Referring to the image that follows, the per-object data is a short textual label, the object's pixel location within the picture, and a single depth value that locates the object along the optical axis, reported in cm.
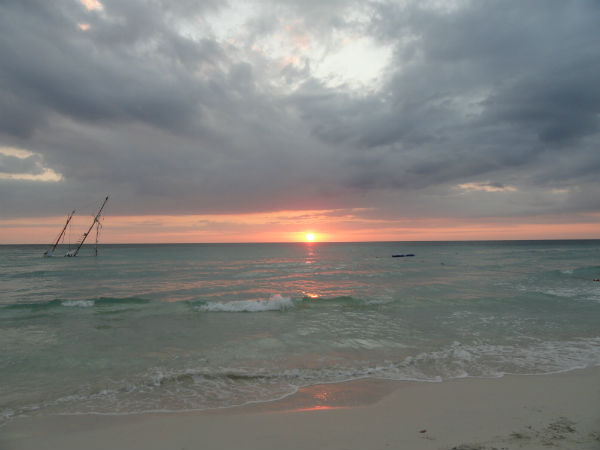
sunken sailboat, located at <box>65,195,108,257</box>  9419
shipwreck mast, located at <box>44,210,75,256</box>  9381
